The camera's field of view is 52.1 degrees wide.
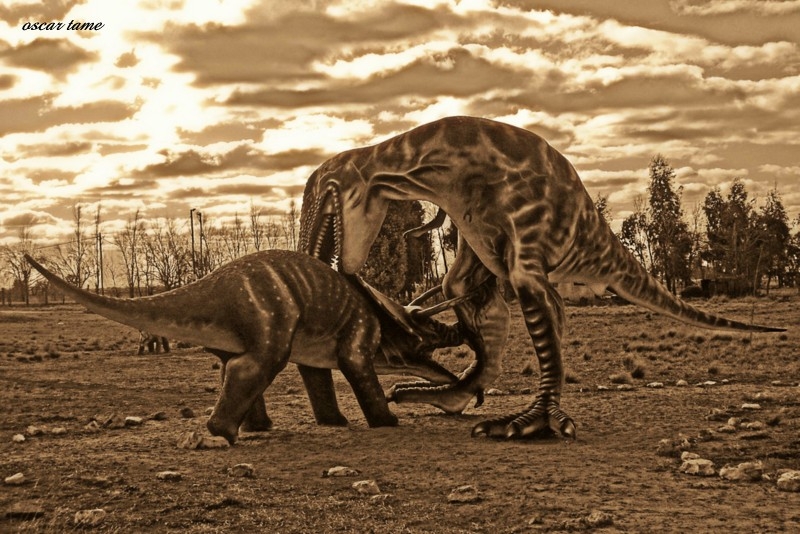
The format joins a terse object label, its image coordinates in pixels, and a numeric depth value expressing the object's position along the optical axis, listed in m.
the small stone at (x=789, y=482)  5.33
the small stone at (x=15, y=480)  5.79
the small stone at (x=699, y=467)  5.83
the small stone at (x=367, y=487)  5.44
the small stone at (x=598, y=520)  4.56
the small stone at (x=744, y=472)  5.68
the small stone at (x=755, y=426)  7.68
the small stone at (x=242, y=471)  5.98
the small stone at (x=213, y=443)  7.14
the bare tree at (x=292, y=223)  56.02
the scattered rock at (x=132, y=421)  8.83
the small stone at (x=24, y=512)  4.95
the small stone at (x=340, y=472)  5.96
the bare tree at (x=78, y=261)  57.34
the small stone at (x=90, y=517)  4.71
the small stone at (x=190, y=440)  7.13
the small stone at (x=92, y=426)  8.41
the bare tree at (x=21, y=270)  60.47
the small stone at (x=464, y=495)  5.18
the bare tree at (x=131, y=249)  60.50
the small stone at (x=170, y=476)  5.86
